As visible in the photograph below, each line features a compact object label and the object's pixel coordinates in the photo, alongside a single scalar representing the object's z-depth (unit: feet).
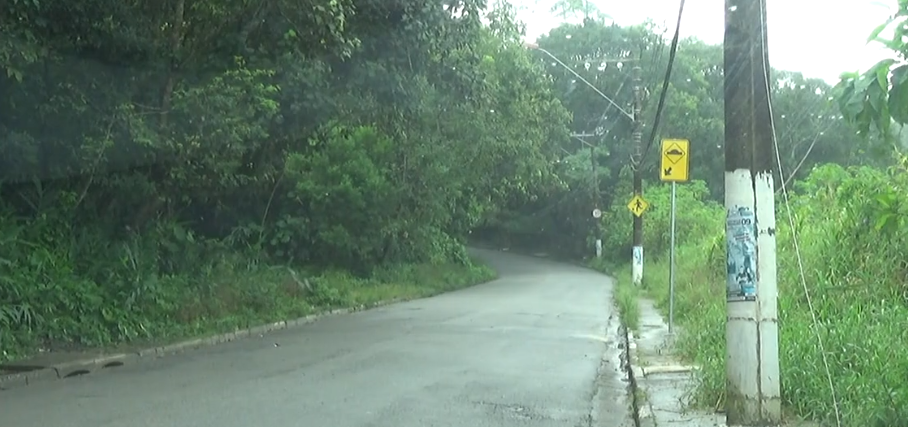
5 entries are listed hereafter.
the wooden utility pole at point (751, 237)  28.43
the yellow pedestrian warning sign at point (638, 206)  98.94
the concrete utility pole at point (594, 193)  193.16
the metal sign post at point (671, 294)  55.88
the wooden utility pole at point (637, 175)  110.93
